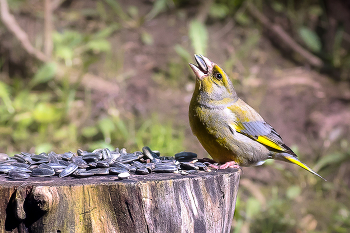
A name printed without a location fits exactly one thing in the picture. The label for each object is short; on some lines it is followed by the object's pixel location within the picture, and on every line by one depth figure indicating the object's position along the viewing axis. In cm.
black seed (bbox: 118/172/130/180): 477
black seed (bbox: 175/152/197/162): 647
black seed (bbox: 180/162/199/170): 552
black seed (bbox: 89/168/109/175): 500
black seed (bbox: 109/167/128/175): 498
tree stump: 432
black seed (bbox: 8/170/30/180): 478
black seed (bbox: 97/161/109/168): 527
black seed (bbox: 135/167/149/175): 511
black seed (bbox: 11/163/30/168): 541
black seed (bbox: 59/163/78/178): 496
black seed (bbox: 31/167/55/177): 499
